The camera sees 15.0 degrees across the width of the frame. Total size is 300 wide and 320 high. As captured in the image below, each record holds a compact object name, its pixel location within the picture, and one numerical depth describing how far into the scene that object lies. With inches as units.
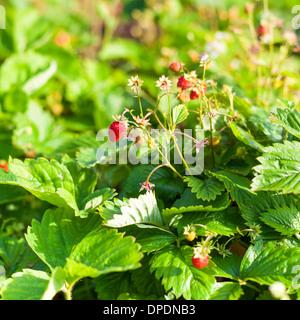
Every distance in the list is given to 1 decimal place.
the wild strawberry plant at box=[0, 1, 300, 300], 28.5
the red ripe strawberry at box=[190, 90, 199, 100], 30.3
